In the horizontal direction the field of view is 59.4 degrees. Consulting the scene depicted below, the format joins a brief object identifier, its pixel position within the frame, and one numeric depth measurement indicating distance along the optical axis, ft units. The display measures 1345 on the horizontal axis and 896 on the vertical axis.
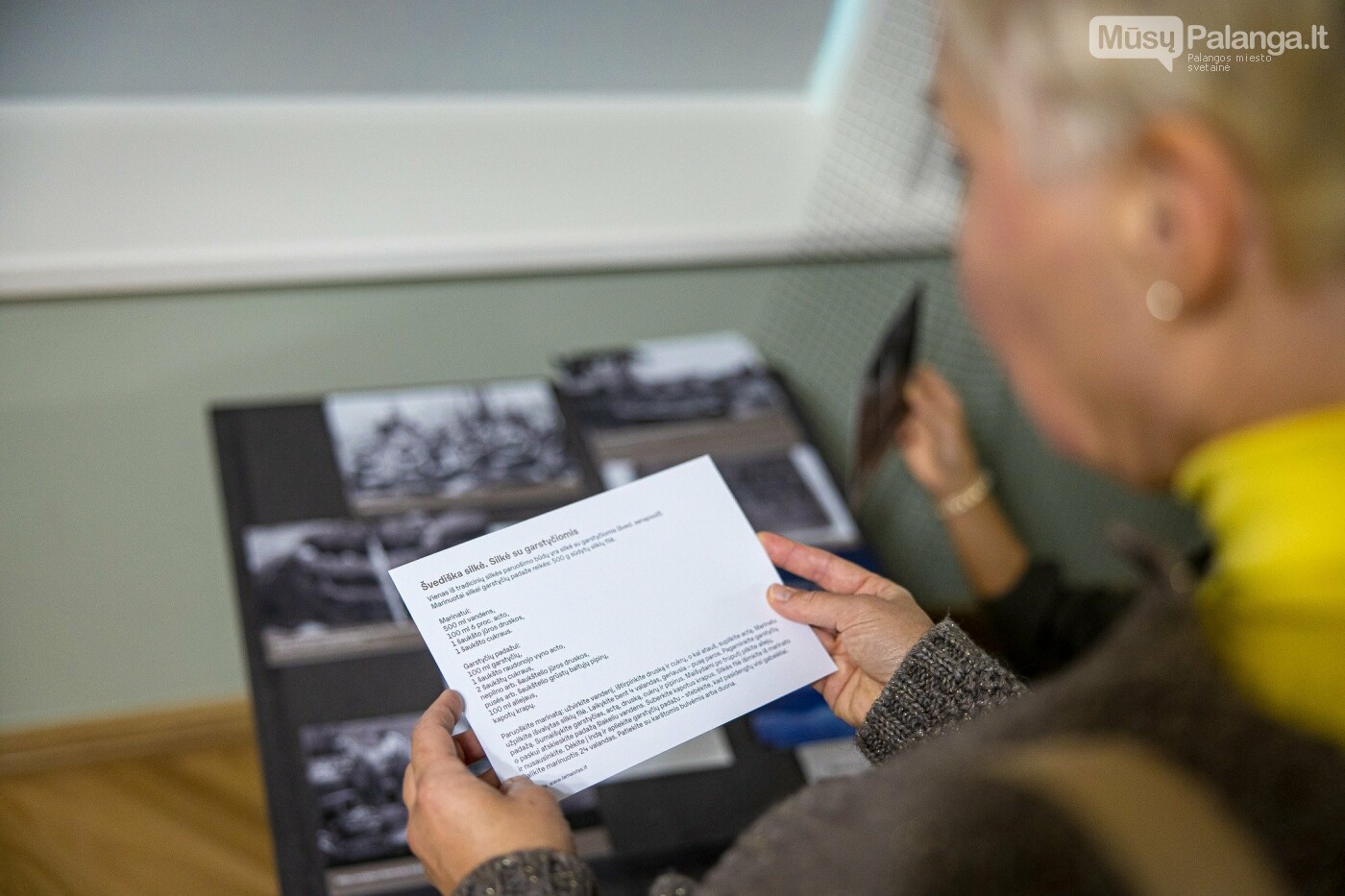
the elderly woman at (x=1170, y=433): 1.49
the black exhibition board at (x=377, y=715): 3.25
